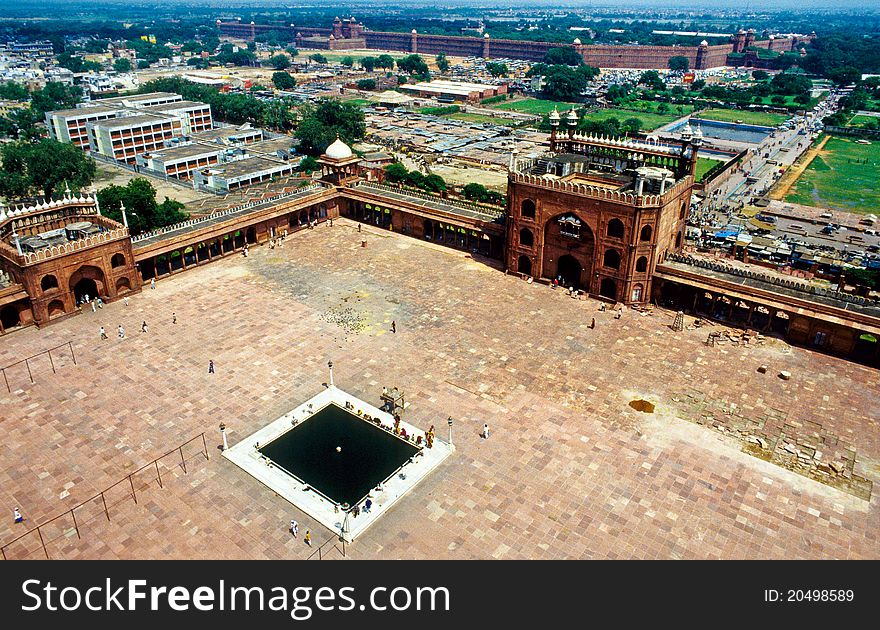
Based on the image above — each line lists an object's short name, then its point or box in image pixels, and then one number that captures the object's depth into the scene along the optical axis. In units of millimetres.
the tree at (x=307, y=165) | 104750
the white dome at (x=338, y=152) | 79938
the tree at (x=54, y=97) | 145625
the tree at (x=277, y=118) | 139750
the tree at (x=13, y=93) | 171000
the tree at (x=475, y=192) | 90188
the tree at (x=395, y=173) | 96250
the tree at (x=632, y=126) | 138000
